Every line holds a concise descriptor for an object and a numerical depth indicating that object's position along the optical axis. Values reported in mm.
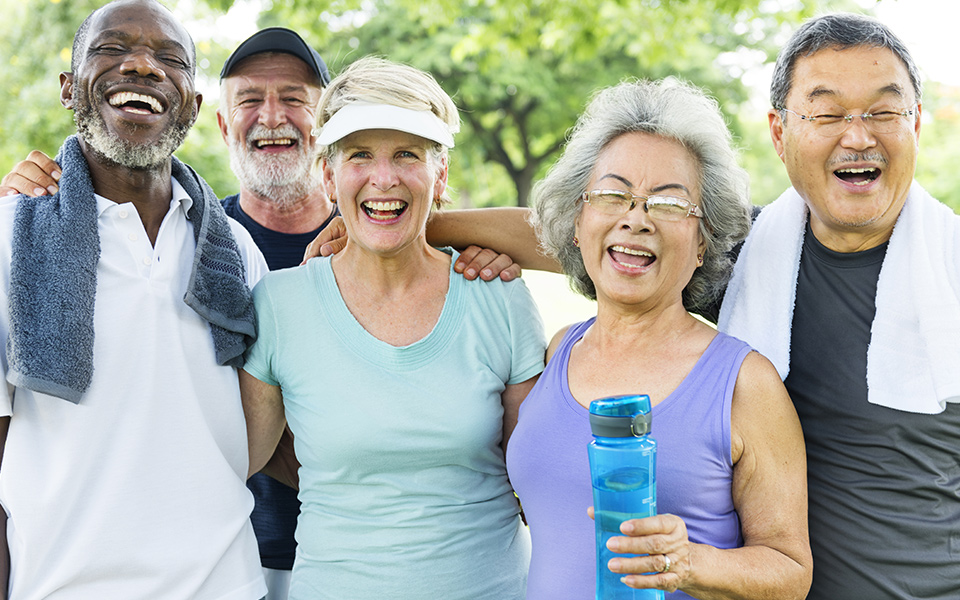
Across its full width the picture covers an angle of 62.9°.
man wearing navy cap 3422
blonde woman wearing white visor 2256
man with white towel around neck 2057
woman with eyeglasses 1886
